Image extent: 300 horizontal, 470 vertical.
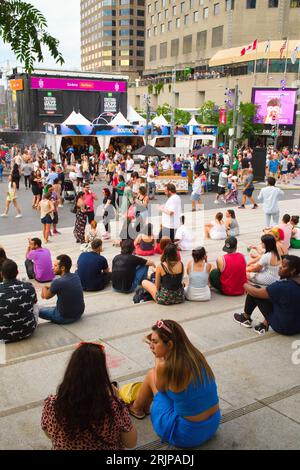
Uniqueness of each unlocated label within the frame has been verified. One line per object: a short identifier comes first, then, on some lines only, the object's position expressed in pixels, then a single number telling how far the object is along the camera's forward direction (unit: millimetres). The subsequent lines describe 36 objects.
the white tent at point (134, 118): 40562
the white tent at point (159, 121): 37831
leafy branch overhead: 3691
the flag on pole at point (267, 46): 51084
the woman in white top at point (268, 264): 6750
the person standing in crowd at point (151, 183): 20078
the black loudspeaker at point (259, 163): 24922
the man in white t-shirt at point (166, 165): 24016
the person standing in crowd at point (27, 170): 22656
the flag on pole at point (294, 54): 40694
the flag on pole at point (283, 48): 50650
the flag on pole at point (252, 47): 49416
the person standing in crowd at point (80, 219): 12359
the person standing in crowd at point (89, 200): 12680
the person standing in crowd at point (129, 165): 25486
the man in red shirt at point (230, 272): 7219
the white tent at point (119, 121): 33138
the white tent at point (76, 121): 31303
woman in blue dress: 3213
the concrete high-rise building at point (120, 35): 130000
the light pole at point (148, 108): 29809
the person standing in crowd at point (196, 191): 16906
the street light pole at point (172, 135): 32928
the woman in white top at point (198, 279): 6914
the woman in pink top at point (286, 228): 9992
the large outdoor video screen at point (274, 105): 49375
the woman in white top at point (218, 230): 12289
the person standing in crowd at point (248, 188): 16875
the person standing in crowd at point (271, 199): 11969
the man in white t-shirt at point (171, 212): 10836
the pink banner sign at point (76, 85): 46438
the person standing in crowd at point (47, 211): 12430
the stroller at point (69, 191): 18766
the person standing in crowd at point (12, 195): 15344
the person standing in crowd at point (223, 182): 19219
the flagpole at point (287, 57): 53812
